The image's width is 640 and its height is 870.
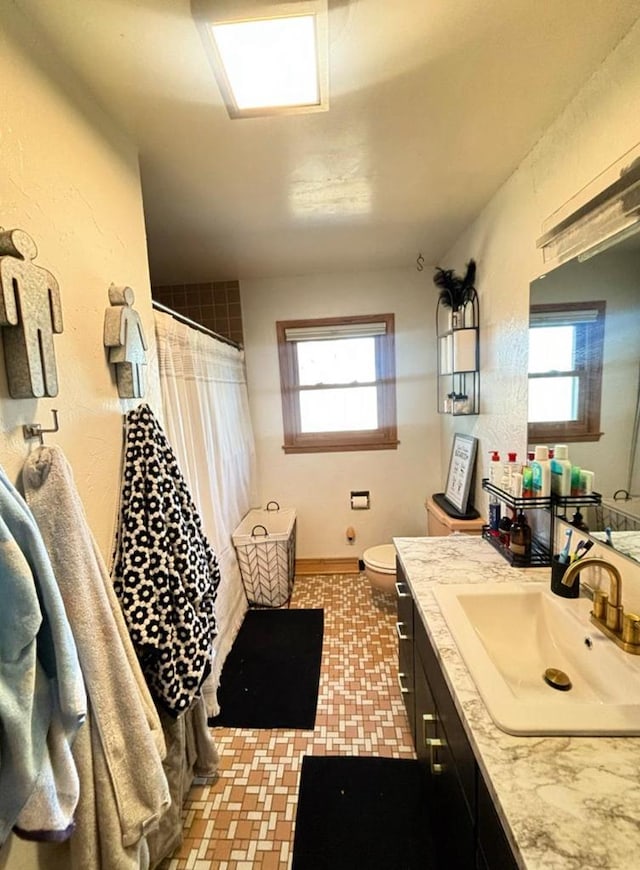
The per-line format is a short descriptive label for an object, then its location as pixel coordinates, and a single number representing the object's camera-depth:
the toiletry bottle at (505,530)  1.53
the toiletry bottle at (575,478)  1.30
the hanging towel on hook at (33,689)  0.64
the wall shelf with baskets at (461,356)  2.09
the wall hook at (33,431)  0.82
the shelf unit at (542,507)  1.29
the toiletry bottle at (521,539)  1.40
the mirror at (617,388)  1.04
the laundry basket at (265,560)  2.51
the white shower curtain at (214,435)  1.69
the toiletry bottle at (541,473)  1.37
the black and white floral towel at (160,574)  1.04
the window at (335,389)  2.97
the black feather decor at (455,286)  2.12
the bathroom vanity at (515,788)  0.54
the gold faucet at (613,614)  0.89
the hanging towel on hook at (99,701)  0.80
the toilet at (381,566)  2.31
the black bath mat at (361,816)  1.19
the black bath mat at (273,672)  1.73
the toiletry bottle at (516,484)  1.45
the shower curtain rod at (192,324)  1.64
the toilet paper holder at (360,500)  3.04
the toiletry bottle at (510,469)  1.51
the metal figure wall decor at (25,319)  0.74
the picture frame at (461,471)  2.28
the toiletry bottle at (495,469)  1.64
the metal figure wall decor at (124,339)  1.12
